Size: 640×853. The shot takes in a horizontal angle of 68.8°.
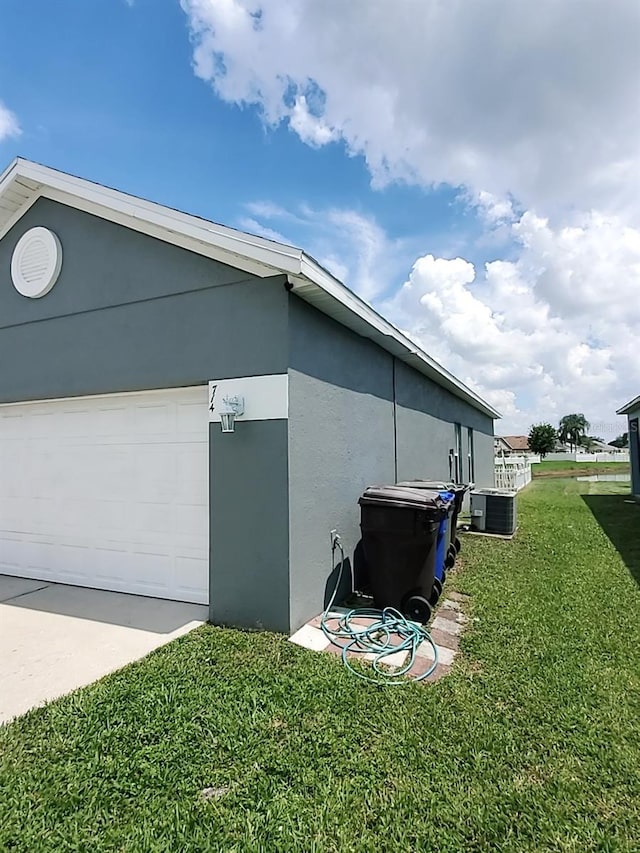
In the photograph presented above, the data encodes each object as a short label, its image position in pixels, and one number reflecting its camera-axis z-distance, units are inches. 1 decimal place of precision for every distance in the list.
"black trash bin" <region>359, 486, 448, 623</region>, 197.2
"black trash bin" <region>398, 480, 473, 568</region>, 282.0
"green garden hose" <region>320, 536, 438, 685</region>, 147.0
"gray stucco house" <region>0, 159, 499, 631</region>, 181.3
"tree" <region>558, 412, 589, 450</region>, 3526.1
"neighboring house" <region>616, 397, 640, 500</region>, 653.9
